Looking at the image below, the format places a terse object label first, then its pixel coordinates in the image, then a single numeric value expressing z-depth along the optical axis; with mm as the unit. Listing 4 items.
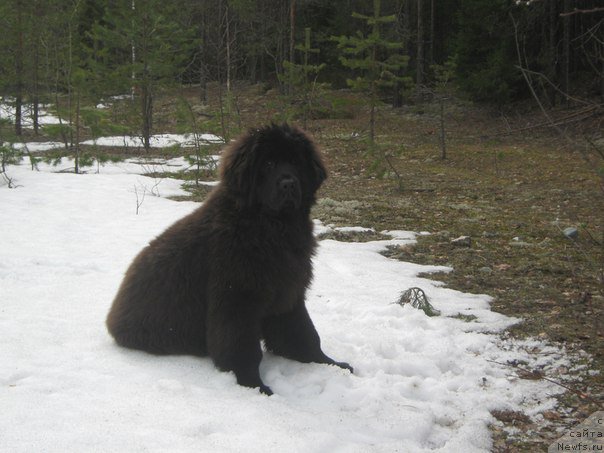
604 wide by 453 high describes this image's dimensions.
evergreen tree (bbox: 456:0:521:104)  25547
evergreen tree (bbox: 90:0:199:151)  19984
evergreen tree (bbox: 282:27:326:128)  17828
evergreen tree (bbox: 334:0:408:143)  14203
